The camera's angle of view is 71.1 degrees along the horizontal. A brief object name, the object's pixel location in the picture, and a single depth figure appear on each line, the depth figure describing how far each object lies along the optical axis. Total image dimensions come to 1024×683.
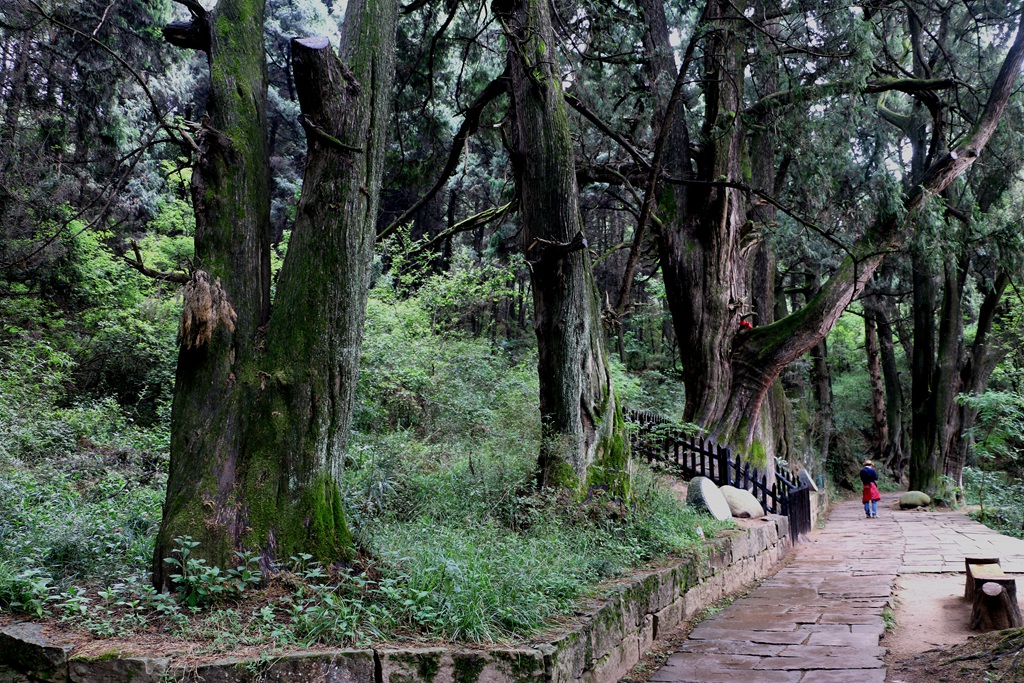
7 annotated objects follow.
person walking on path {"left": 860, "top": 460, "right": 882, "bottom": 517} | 16.31
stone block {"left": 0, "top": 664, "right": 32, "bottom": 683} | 3.40
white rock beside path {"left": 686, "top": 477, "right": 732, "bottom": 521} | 8.87
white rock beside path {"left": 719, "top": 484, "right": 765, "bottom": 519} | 9.82
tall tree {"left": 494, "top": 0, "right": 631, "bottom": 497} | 6.99
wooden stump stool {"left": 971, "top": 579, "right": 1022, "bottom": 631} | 5.64
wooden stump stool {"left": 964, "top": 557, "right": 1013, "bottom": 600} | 5.99
